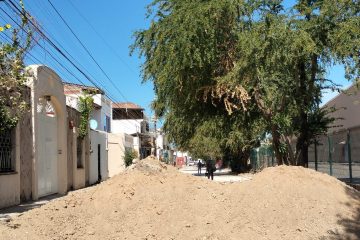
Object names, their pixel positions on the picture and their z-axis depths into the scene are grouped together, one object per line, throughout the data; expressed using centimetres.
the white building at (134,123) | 7138
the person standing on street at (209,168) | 3284
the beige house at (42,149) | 1694
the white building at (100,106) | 4722
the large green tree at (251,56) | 1523
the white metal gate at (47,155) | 2067
